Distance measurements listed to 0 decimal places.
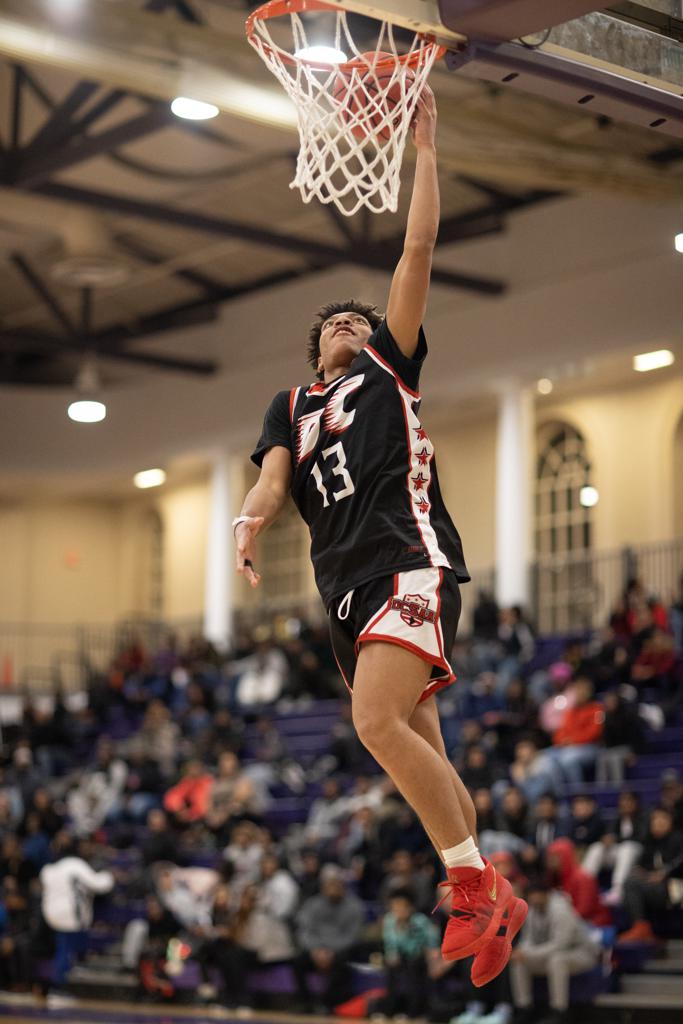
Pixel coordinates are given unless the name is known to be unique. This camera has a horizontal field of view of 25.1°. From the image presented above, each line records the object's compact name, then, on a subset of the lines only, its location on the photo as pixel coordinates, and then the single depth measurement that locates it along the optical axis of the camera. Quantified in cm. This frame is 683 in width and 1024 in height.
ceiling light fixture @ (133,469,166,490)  2957
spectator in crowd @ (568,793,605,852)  1366
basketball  562
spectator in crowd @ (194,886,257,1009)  1430
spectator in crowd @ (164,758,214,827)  1812
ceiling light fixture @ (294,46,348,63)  604
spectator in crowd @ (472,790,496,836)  1382
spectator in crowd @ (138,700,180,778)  2097
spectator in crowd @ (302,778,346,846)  1605
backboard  545
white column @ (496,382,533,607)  2162
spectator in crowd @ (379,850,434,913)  1312
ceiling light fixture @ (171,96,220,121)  1385
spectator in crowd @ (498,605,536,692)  1930
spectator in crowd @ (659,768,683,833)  1300
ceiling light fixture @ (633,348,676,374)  2066
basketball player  476
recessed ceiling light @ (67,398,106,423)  1856
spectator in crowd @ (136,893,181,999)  1518
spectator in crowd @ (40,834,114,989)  1625
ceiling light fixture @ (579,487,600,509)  2355
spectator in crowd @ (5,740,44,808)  2077
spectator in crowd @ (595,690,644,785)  1552
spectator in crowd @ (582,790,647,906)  1312
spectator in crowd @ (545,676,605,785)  1559
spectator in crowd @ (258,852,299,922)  1439
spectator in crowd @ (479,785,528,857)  1372
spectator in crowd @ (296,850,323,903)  1433
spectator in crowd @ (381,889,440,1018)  1262
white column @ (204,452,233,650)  2603
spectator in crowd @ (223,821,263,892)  1500
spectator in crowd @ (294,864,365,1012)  1366
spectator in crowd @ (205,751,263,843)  1703
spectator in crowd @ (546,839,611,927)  1280
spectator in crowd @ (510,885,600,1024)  1197
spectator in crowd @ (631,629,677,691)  1684
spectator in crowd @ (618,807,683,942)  1263
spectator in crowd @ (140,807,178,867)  1659
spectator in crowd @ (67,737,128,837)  1983
